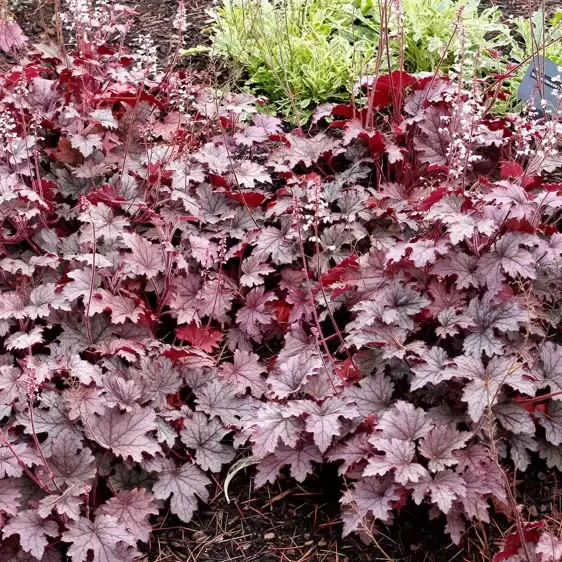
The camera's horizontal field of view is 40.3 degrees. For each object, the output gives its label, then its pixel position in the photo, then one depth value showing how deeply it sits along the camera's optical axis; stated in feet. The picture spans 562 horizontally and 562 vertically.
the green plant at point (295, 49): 14.11
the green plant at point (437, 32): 14.25
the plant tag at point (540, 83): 12.03
